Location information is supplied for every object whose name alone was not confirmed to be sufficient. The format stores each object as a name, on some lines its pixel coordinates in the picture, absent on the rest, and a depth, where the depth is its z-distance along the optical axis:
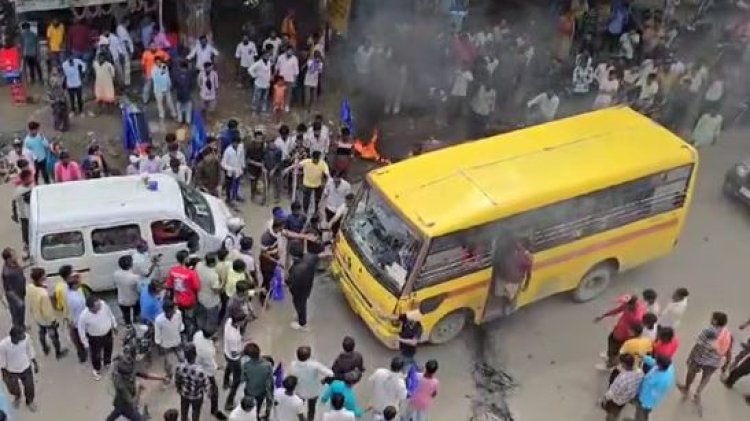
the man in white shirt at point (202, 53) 17.91
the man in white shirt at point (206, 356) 11.78
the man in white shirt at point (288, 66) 18.17
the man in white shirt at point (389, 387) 11.77
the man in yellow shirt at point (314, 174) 15.63
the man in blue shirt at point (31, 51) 18.30
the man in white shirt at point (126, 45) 18.44
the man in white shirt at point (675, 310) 13.30
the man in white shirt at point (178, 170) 15.23
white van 13.66
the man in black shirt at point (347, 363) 11.78
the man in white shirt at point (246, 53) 18.67
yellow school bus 13.32
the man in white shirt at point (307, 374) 11.85
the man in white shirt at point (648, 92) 18.73
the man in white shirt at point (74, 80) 17.50
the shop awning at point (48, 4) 17.84
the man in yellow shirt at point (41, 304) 12.55
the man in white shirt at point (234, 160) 15.89
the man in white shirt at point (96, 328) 12.46
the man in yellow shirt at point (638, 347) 12.41
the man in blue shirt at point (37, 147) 15.68
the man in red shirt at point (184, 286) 13.10
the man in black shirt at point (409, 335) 12.70
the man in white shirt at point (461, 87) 18.86
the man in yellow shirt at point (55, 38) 18.33
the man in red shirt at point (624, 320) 13.08
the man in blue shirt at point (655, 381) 11.89
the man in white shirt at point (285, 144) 16.22
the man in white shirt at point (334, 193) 15.20
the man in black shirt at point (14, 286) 13.07
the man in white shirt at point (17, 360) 11.74
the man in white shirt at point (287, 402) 11.23
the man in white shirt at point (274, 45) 18.58
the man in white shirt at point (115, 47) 18.17
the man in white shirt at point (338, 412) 11.08
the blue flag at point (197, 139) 16.48
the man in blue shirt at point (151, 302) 12.83
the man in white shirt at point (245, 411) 10.84
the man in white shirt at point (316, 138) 16.39
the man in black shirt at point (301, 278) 13.66
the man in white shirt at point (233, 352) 12.19
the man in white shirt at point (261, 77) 18.08
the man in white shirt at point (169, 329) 12.52
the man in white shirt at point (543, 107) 18.42
